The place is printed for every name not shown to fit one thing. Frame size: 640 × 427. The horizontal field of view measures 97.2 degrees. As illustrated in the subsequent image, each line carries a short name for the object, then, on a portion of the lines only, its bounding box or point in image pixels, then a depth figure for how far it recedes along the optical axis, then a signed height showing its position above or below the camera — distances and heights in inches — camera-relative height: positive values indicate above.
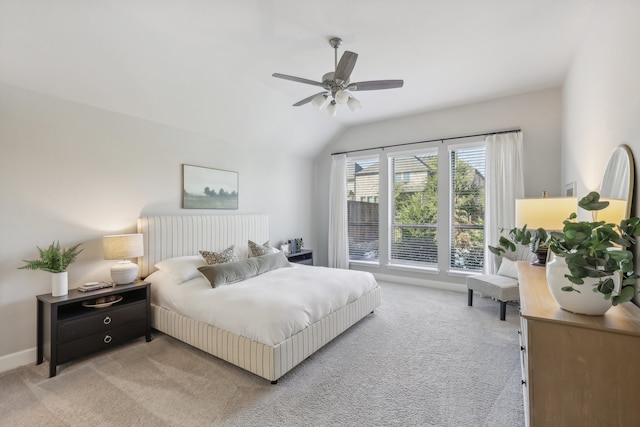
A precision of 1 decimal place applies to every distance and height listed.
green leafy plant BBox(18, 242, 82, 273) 98.8 -15.4
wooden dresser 48.1 -27.3
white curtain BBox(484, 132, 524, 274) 163.9 +19.1
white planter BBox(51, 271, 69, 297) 100.9 -23.7
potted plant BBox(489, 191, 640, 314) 47.0 -7.4
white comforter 91.0 -30.9
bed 89.5 -37.5
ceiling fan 100.9 +49.6
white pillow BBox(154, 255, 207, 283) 125.0 -22.5
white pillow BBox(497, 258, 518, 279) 154.6 -29.5
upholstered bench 137.8 -36.5
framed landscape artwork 155.3 +17.3
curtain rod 170.3 +52.2
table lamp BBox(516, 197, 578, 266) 100.7 +1.6
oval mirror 64.1 +7.6
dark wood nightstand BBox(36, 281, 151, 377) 95.7 -38.8
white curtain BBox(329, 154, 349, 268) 230.8 +2.2
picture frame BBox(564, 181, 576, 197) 122.7 +12.0
